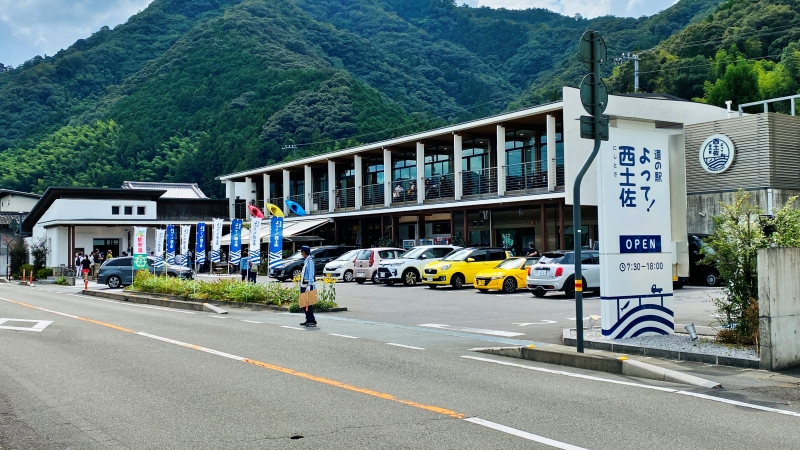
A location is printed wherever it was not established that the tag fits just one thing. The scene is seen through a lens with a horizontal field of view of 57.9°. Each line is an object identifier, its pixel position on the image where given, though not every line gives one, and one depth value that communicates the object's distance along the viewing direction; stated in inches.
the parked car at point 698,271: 1017.5
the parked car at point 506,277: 1018.7
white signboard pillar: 468.1
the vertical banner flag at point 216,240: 1432.1
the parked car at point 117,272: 1452.9
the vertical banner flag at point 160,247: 1529.3
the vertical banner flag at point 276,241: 1019.9
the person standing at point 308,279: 623.8
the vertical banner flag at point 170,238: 1528.1
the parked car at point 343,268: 1360.7
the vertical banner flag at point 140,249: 1246.9
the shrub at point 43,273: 1904.5
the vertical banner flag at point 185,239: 1475.1
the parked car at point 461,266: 1117.1
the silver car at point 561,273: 896.3
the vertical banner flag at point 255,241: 1024.2
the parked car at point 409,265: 1214.3
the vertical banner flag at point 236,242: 1146.0
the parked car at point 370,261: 1314.0
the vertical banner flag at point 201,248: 1427.9
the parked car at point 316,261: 1400.1
